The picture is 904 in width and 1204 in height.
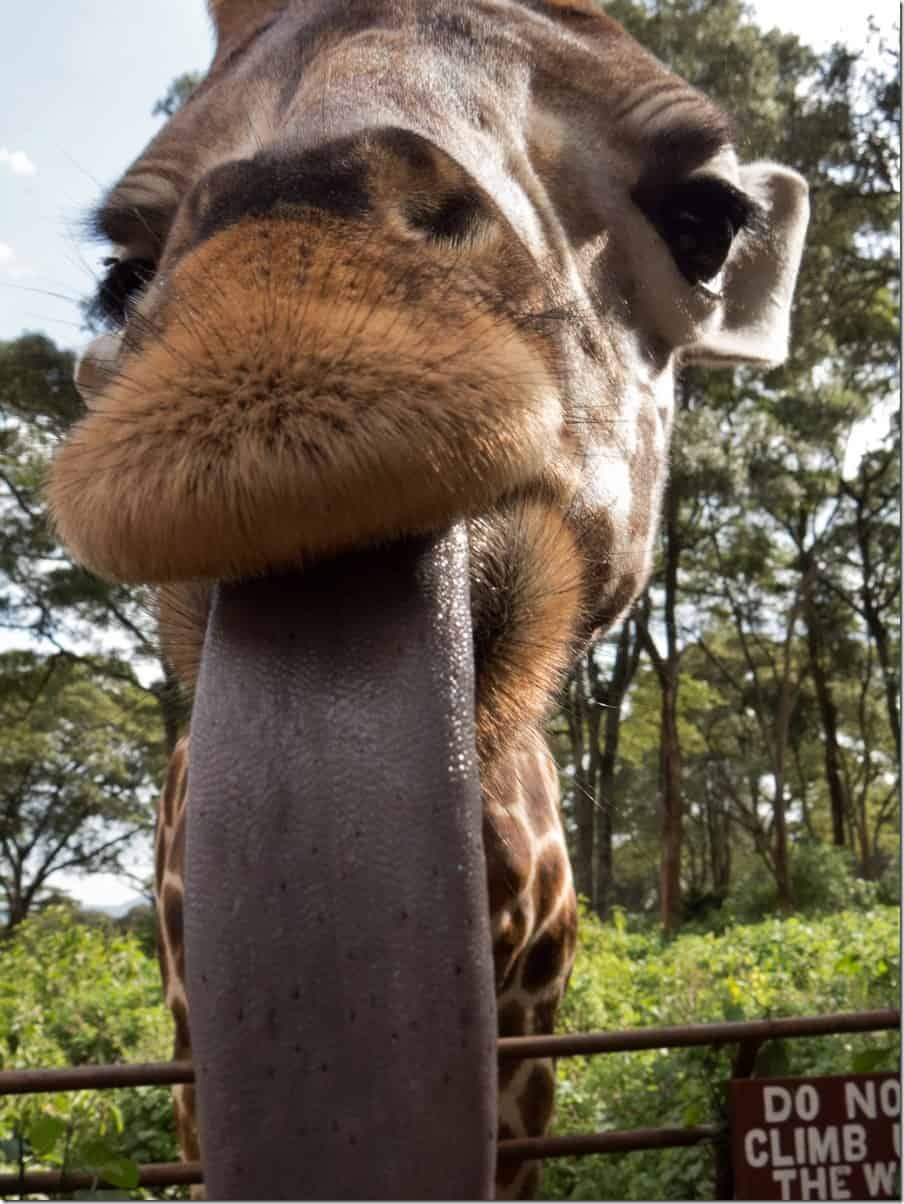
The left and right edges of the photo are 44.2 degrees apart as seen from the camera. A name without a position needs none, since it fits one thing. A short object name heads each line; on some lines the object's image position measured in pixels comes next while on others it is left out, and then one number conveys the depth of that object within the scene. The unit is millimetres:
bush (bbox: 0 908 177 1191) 5848
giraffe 778
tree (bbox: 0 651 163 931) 14773
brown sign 2420
